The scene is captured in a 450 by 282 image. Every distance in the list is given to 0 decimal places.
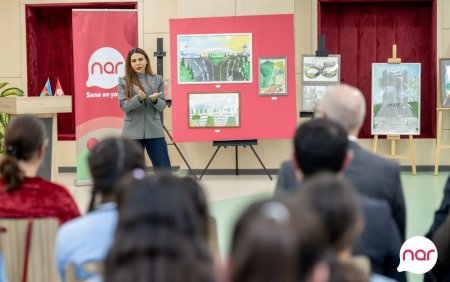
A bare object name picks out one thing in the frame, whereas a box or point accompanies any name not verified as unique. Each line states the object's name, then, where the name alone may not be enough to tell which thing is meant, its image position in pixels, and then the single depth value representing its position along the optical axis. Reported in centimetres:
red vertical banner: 878
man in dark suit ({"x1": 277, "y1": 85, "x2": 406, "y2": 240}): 280
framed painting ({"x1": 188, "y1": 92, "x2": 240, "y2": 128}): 935
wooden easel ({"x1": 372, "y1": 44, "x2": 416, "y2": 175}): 973
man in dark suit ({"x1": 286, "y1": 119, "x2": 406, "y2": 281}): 234
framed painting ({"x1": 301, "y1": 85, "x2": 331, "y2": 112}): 955
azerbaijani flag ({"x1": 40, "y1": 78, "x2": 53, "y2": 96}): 845
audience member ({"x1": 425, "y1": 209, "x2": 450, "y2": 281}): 258
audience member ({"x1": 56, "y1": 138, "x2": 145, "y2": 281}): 215
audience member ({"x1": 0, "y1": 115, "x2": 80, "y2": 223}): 258
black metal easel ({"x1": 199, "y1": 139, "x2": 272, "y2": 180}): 923
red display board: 929
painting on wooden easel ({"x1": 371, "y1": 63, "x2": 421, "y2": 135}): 977
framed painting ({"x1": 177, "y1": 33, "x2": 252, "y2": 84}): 938
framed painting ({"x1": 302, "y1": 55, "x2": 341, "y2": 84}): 955
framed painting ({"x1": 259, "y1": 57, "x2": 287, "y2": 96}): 930
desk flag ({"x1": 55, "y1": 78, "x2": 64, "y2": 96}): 889
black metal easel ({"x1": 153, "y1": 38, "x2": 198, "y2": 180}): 934
